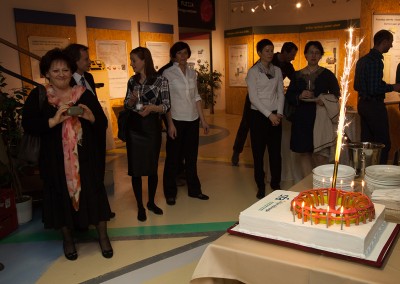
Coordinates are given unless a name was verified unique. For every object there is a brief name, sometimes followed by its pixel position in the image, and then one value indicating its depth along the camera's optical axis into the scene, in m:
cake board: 1.17
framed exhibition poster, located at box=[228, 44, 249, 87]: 10.83
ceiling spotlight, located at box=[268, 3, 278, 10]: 11.01
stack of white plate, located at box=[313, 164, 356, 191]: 1.73
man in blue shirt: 4.07
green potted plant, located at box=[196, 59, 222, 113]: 11.20
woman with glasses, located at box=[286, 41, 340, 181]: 3.63
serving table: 1.13
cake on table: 1.21
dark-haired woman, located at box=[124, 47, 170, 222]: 3.35
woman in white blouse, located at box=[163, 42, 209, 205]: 3.74
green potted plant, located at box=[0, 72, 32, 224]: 3.44
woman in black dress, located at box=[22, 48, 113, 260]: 2.60
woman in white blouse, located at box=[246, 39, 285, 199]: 3.73
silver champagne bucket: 1.98
